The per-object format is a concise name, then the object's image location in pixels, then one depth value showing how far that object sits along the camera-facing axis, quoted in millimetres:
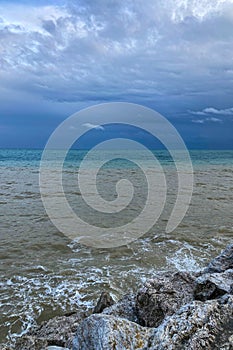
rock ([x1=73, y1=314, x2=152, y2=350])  3826
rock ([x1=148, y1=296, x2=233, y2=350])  3439
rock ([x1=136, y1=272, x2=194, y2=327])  5434
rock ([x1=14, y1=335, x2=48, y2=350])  5152
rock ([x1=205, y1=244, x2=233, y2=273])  6535
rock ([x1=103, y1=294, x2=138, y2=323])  5750
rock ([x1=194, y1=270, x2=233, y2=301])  4882
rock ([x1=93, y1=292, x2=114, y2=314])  6734
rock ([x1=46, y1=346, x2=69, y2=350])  4485
